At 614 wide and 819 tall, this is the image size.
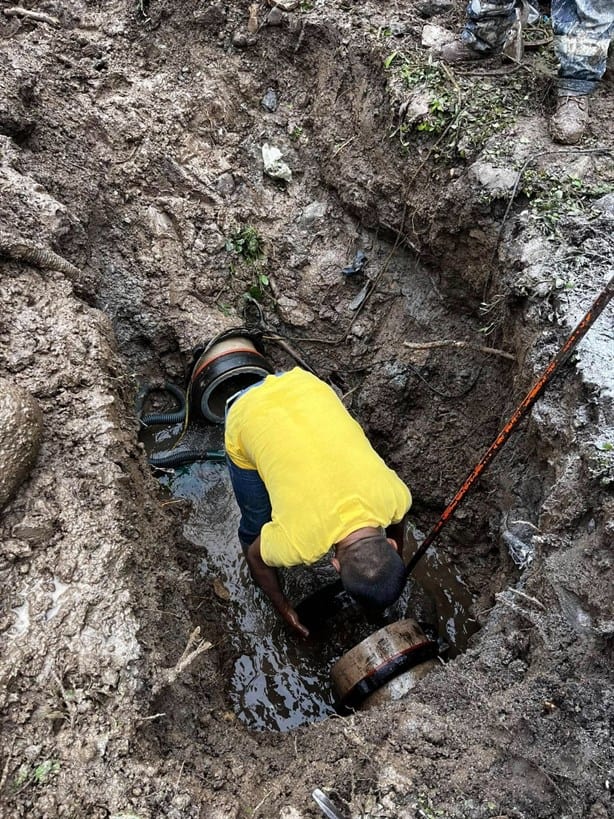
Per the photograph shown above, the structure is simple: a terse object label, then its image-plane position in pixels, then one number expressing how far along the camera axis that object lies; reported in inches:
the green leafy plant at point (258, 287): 177.9
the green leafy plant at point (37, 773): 82.8
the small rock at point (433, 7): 166.2
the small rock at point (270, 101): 181.8
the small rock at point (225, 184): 177.3
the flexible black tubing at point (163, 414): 169.5
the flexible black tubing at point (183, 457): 161.9
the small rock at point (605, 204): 125.9
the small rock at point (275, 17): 172.1
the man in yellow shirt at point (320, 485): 94.0
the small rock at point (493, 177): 133.2
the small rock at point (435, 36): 157.2
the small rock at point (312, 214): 177.9
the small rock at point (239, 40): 177.3
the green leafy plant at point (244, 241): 175.6
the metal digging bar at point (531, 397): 95.7
